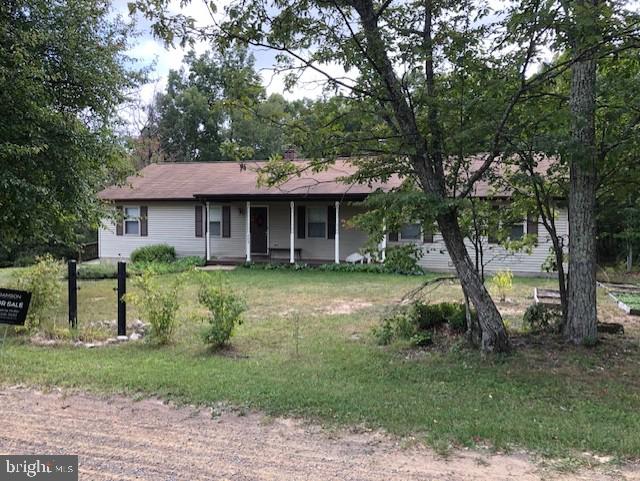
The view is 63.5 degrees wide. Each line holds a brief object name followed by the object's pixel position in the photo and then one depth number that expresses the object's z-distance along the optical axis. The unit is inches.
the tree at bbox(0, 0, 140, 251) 284.4
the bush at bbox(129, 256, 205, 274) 668.1
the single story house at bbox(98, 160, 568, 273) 715.4
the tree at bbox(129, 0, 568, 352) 219.9
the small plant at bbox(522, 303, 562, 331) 271.4
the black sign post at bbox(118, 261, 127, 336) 296.4
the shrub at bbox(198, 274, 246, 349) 255.4
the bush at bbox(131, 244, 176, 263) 778.2
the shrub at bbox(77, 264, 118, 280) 633.0
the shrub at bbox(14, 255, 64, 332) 304.2
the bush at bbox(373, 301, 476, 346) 276.5
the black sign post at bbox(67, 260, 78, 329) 313.0
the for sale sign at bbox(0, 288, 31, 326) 249.0
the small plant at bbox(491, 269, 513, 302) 414.0
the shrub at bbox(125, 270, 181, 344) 274.7
